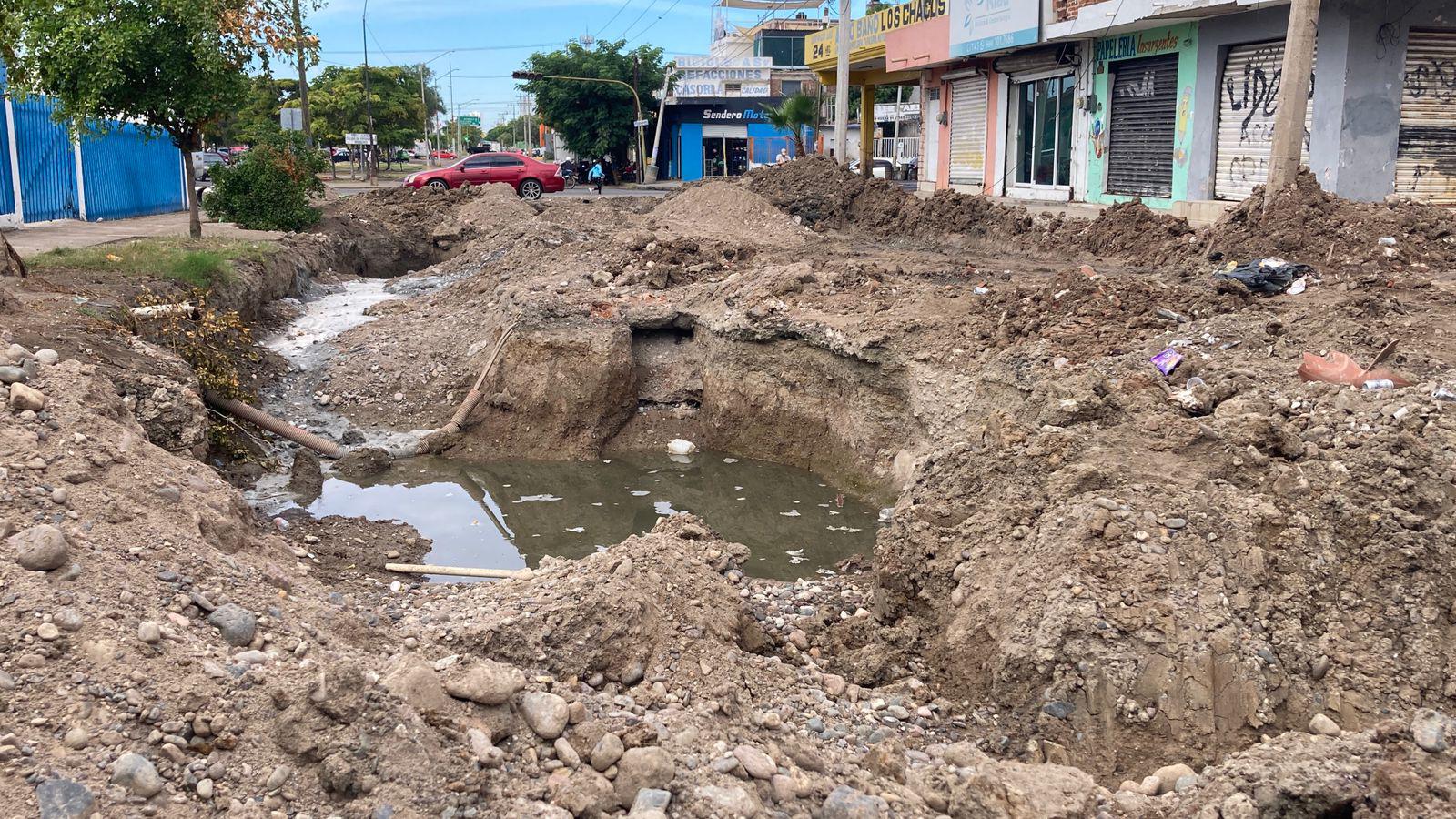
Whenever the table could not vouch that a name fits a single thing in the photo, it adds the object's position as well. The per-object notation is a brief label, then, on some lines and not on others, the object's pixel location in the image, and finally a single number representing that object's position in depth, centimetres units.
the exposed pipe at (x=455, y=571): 729
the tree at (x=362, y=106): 5059
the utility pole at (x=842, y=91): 2403
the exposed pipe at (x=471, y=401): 1136
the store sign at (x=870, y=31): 2464
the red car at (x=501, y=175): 2905
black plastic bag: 972
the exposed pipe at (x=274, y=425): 997
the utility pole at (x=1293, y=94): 1130
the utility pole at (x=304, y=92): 2759
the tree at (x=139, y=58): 1280
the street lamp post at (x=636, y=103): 3931
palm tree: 3059
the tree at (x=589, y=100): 4497
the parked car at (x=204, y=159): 3706
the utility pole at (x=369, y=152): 4352
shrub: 1886
